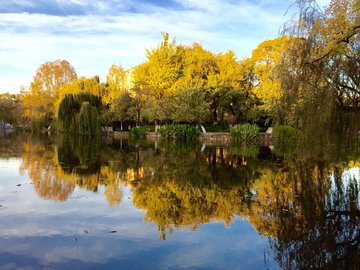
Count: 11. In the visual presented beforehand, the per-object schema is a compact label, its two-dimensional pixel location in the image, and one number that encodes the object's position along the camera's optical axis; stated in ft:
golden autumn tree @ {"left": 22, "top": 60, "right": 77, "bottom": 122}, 198.70
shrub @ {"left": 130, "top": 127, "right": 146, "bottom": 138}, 125.18
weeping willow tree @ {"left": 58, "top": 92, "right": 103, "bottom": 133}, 113.39
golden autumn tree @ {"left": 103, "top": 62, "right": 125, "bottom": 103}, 139.85
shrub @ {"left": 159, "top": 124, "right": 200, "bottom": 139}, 114.11
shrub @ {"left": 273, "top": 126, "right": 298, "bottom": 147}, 92.89
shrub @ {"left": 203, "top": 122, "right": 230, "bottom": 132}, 130.00
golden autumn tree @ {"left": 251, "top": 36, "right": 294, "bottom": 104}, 107.65
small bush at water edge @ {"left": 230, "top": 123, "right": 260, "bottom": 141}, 104.83
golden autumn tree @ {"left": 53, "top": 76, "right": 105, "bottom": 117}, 138.94
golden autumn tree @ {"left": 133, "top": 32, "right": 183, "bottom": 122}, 128.57
